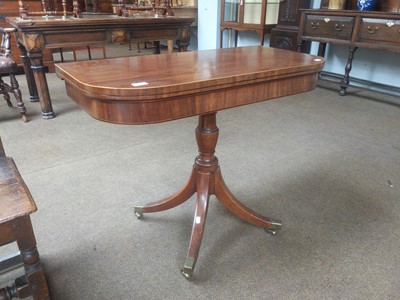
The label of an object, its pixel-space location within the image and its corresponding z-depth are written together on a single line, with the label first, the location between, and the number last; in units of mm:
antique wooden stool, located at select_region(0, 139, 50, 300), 754
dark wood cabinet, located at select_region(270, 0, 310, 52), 3563
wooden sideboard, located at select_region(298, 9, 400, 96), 2691
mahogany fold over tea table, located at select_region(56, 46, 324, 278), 812
